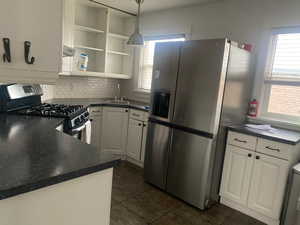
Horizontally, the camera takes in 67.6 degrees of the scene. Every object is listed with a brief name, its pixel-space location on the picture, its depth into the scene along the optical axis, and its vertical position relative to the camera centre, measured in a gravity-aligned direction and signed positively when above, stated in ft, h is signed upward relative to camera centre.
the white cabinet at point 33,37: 2.45 +0.38
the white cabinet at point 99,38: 10.94 +2.16
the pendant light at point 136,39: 9.20 +1.64
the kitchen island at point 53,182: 3.01 -1.58
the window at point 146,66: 13.57 +0.88
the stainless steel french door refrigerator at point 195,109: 7.77 -0.90
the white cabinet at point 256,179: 7.33 -3.11
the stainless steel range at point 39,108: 7.34 -1.35
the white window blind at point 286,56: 8.52 +1.41
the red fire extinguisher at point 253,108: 9.36 -0.74
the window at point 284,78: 8.55 +0.55
